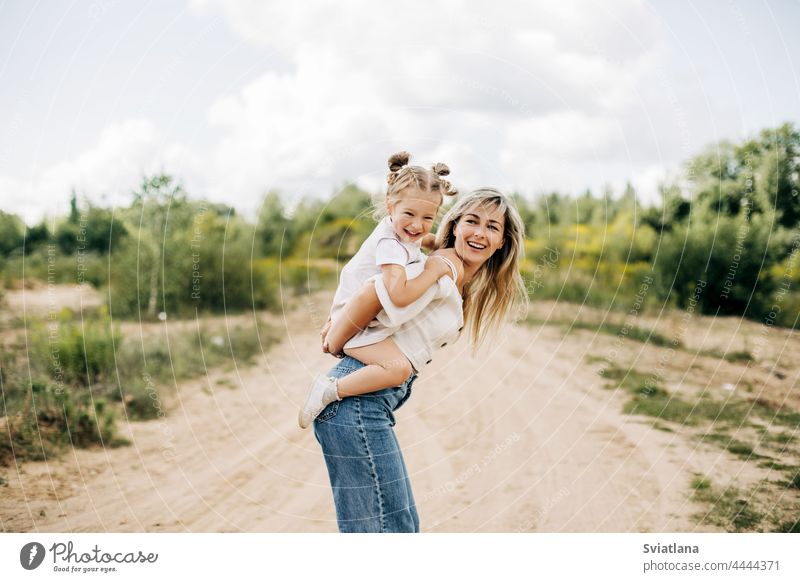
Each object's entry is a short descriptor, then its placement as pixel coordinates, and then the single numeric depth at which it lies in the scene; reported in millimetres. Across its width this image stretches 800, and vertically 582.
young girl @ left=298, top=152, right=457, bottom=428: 2381
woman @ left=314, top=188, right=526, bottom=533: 2381
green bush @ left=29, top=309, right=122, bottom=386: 6660
